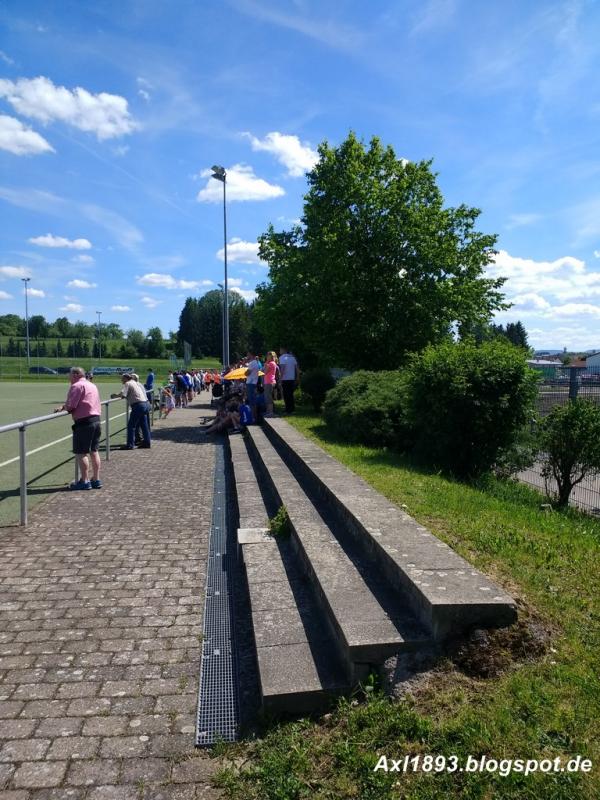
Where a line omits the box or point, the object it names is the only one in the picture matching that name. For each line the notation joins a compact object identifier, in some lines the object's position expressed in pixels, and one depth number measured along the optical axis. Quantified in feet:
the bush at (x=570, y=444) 26.09
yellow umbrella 61.04
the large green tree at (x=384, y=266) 54.54
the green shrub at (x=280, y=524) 19.15
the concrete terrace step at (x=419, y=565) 10.21
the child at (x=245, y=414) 49.98
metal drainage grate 9.99
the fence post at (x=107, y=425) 37.96
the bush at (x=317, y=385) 63.16
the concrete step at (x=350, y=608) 10.14
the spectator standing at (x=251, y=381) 50.57
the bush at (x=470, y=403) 28.32
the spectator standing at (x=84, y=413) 27.53
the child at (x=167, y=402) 75.33
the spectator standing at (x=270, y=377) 50.16
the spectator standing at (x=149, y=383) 72.15
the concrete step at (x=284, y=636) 9.95
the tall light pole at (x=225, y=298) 94.27
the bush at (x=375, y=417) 34.37
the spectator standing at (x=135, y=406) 41.78
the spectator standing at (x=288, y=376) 52.70
